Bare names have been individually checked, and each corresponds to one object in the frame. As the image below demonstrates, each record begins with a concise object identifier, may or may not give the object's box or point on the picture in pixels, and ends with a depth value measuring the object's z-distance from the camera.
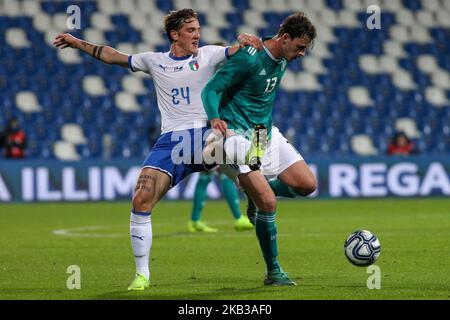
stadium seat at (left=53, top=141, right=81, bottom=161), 42.28
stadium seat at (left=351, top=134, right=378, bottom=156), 45.25
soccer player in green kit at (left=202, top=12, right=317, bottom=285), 15.12
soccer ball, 15.55
